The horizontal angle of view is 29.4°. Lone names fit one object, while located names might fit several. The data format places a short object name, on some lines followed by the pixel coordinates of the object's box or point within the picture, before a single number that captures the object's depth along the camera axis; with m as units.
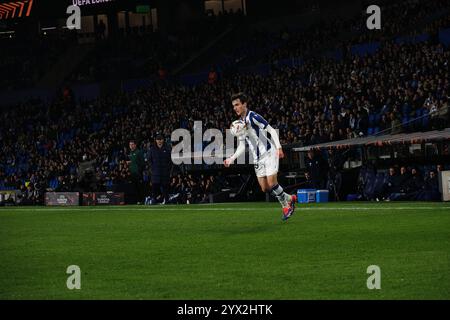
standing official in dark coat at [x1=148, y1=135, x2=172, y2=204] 27.83
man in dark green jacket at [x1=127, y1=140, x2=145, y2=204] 29.94
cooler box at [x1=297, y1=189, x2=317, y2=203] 26.36
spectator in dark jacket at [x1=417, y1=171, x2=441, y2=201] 23.55
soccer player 16.22
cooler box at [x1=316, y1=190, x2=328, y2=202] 26.26
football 16.31
